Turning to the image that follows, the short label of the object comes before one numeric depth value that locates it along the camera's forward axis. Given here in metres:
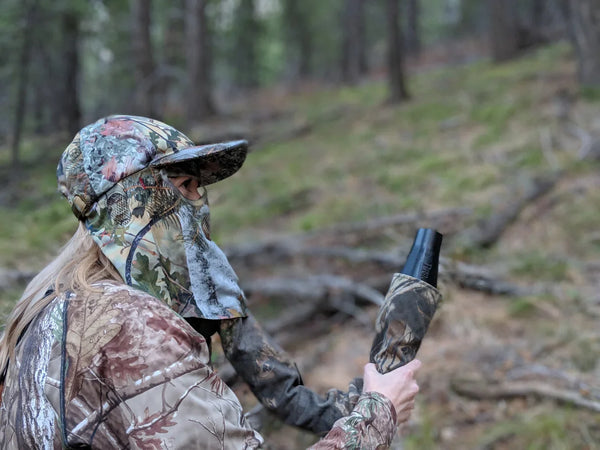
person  1.51
